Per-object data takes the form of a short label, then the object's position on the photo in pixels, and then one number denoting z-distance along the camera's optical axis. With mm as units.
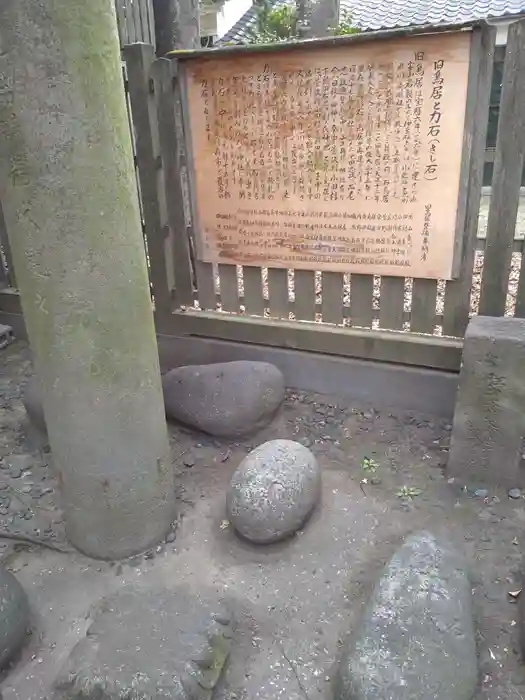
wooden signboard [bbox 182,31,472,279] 3182
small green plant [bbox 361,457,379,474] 3463
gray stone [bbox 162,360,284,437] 3697
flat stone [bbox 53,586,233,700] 2092
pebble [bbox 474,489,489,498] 3184
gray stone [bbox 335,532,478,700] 1983
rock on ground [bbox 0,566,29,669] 2311
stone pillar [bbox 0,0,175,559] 2131
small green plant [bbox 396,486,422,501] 3230
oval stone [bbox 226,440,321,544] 2854
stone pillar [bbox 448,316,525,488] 2998
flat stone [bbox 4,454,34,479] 3555
